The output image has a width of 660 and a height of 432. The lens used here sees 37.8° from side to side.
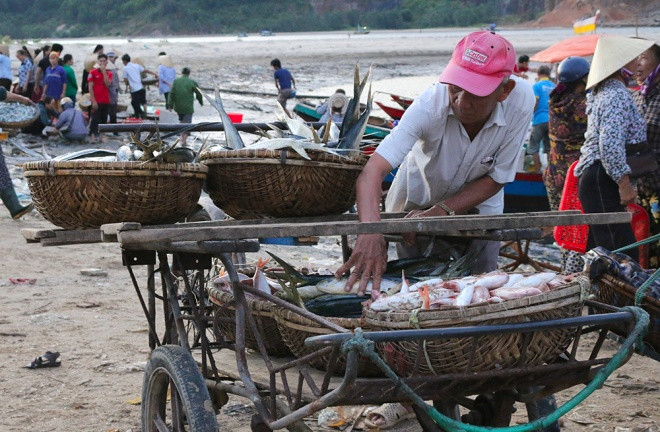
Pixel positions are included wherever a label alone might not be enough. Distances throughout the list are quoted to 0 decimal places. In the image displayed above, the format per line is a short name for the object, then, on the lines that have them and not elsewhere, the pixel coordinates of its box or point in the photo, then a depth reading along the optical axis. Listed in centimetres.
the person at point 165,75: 2519
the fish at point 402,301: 296
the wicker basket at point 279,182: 381
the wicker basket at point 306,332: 314
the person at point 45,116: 1839
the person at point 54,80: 1909
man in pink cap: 365
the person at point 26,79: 2052
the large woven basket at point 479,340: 282
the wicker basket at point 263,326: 366
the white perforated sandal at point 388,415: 467
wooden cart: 282
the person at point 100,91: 1967
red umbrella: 1602
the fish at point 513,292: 291
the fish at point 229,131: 423
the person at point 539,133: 1240
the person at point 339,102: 1336
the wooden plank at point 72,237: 361
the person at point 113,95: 2025
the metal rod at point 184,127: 443
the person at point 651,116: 656
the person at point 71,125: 1797
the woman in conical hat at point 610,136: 628
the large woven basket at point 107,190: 353
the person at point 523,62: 1626
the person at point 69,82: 2058
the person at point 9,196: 966
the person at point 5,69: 1830
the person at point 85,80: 2252
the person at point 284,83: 2246
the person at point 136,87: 2259
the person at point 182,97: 2092
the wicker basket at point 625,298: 423
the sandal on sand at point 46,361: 588
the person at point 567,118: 787
